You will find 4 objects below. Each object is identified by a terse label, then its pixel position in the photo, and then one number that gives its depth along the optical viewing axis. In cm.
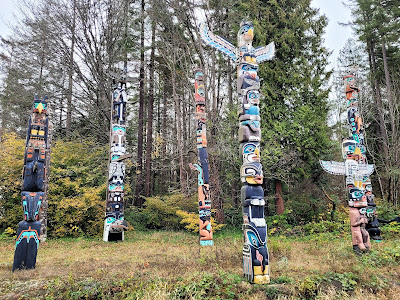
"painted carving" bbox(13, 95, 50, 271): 584
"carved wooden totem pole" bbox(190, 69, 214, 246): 962
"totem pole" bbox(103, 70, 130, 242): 1065
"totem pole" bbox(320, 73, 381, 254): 712
